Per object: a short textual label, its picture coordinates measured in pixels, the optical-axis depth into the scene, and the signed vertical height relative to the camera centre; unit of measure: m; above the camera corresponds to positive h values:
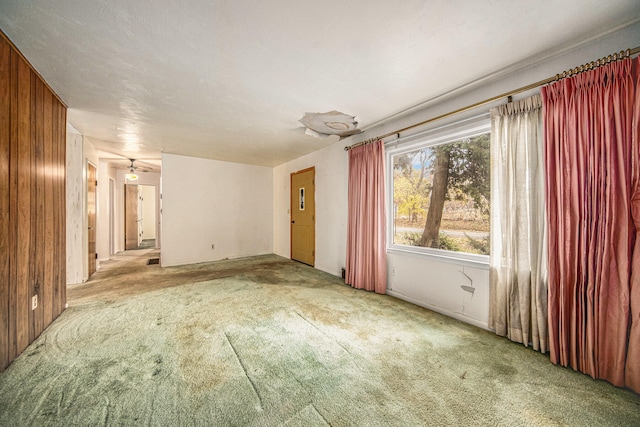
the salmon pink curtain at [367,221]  3.26 -0.11
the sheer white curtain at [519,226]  1.92 -0.11
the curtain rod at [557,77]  1.53 +1.05
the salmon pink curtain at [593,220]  1.51 -0.04
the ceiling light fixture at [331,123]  3.07 +1.29
